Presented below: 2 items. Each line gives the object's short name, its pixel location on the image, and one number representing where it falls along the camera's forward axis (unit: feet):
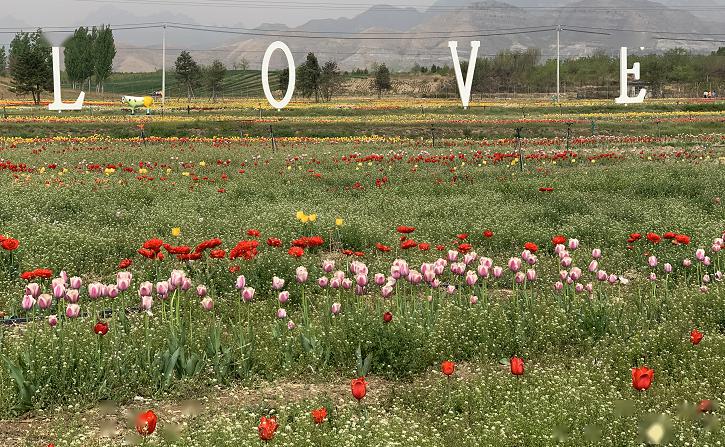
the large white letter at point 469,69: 177.27
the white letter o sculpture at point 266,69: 179.95
